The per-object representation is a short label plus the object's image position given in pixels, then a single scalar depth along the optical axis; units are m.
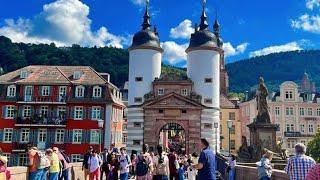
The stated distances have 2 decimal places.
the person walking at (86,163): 13.36
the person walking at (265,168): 9.13
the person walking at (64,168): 11.94
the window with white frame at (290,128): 46.85
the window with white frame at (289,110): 46.94
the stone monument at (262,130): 17.52
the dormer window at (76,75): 37.61
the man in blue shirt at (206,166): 7.35
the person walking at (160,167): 9.63
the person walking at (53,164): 10.80
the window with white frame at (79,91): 36.50
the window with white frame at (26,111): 36.09
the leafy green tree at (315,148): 35.34
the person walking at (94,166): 12.95
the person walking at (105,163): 14.43
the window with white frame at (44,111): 36.11
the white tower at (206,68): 36.97
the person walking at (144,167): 9.76
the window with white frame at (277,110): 46.85
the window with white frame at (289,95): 47.06
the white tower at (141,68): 36.54
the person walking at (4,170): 6.50
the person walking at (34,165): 9.72
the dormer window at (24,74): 37.53
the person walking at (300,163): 6.43
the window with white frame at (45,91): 36.40
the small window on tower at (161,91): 36.87
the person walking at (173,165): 12.07
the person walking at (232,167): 13.43
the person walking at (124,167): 12.16
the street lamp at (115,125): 37.69
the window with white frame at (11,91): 36.43
